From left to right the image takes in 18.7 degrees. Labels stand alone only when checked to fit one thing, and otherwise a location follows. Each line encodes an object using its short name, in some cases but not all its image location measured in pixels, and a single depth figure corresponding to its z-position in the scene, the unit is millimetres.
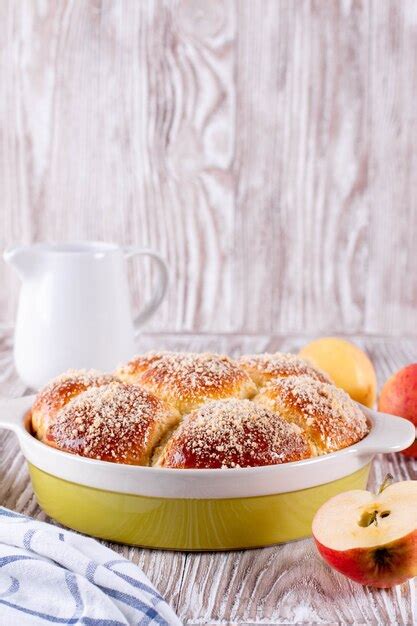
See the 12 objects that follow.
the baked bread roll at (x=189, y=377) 872
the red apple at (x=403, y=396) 988
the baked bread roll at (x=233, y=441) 790
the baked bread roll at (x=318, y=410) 838
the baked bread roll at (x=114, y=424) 810
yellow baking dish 783
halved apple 744
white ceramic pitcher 1123
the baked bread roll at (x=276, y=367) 928
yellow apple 1077
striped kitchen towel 710
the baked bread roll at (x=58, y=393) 868
